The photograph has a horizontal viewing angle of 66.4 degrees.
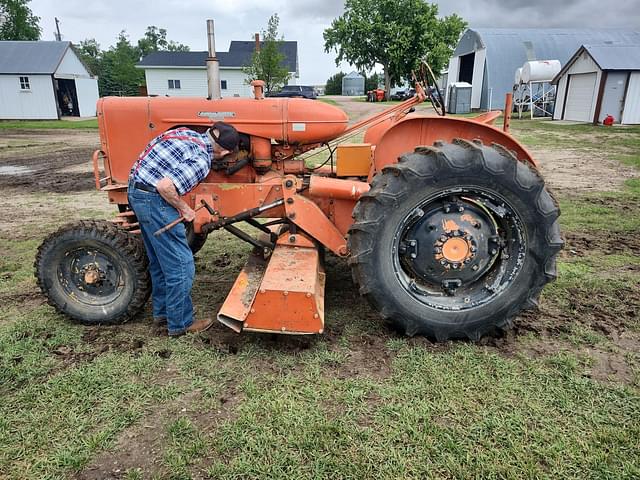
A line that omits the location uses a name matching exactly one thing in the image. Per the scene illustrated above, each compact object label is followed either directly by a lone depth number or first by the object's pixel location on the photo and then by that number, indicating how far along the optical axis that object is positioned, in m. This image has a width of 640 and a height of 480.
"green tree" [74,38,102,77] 81.69
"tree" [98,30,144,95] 46.09
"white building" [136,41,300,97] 37.47
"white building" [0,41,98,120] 27.00
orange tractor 3.09
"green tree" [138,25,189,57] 83.44
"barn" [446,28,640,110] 26.39
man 3.19
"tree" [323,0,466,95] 41.06
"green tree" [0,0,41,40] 43.16
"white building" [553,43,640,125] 18.67
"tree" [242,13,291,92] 26.66
